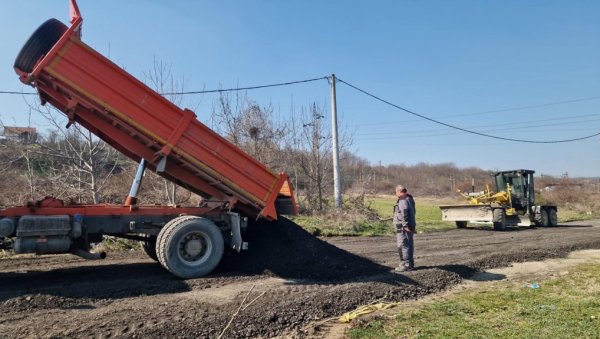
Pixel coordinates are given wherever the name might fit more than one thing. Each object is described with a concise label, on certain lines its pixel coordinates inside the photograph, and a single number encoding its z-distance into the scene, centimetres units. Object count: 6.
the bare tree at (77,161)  1212
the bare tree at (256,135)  1986
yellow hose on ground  537
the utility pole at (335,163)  1948
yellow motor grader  1836
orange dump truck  623
